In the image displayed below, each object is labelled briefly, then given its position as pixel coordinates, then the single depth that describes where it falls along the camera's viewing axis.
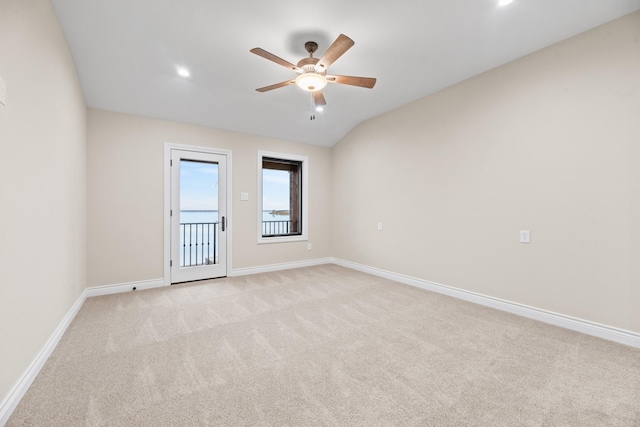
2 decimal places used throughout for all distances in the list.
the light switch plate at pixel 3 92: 1.45
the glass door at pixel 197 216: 4.16
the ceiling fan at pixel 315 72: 2.30
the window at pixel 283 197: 5.18
